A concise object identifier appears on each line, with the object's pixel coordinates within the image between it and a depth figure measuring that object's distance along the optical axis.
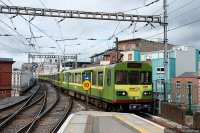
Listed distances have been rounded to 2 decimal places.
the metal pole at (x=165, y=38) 20.78
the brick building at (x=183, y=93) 15.88
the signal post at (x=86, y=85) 20.95
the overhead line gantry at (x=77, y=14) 23.58
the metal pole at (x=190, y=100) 14.86
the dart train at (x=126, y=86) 19.23
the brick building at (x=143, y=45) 74.56
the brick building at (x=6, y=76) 39.54
